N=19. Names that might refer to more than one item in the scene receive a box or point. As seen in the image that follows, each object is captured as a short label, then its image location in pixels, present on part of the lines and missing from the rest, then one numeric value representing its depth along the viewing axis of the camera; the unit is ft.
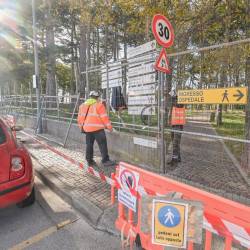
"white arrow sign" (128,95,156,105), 18.92
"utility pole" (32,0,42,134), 38.68
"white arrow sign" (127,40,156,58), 18.67
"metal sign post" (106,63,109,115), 24.33
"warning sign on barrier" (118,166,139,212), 10.14
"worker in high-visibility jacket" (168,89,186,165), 16.87
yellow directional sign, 12.79
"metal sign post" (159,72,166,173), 16.90
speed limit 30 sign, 14.67
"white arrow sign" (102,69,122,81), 22.93
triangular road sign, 15.66
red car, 11.79
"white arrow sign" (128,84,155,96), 18.83
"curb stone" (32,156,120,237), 11.83
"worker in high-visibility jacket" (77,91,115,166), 20.08
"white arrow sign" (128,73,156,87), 18.74
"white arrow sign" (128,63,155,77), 18.72
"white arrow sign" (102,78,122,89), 23.20
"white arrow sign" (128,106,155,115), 18.91
